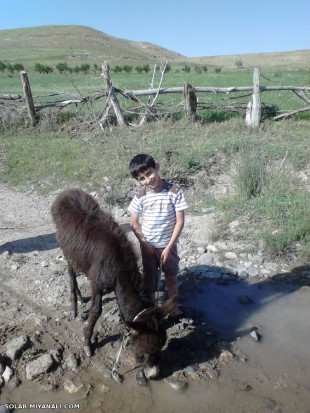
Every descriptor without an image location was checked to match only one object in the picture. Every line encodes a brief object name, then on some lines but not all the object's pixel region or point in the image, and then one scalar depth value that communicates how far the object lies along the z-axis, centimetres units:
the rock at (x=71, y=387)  344
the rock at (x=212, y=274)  527
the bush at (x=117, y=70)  4538
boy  390
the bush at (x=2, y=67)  4419
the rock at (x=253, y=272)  528
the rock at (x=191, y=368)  362
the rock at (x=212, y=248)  587
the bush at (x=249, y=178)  702
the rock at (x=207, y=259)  557
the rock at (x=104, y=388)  345
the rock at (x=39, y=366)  356
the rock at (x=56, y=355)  374
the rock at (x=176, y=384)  345
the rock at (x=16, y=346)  377
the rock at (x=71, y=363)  367
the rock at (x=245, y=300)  473
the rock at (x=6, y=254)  580
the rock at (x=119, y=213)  725
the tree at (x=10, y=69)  4251
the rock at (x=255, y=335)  407
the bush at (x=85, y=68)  4231
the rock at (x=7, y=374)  354
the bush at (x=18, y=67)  4591
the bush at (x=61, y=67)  4417
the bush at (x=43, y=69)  4488
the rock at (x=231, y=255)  566
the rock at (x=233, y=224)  634
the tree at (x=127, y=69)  4429
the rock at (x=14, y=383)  346
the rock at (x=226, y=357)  377
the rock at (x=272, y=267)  534
